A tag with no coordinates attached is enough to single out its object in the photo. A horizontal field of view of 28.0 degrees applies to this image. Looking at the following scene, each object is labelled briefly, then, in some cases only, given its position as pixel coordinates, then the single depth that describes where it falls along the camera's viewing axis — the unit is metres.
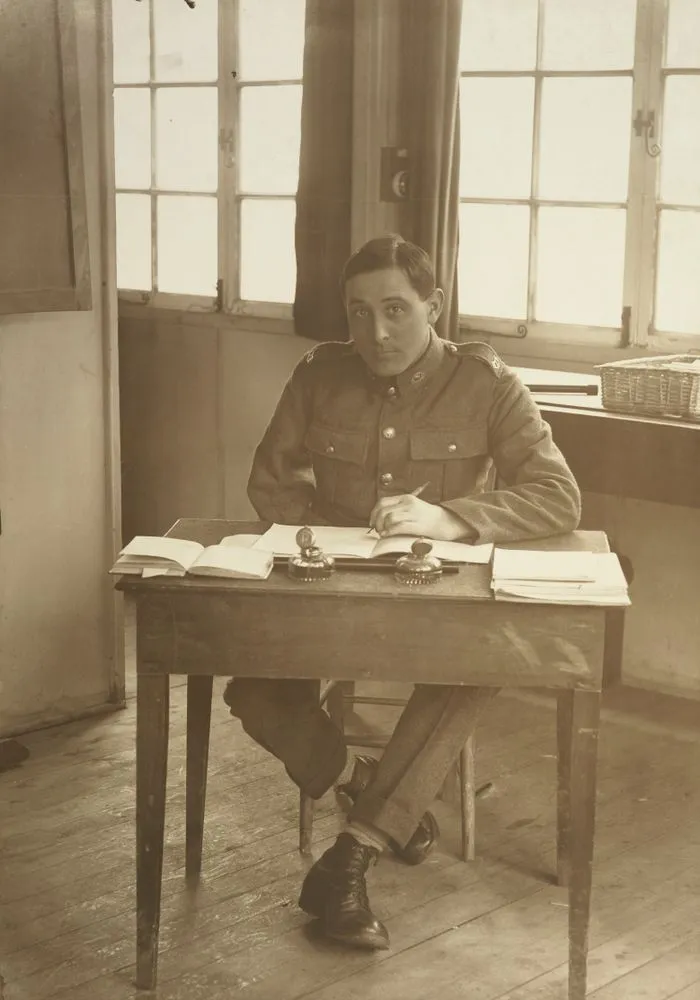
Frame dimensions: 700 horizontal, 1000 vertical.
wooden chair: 3.10
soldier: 2.67
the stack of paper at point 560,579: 2.38
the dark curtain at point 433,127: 4.15
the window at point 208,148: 5.00
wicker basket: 3.70
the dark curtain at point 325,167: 4.49
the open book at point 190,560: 2.47
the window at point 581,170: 4.13
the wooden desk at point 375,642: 2.40
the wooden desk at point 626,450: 3.68
